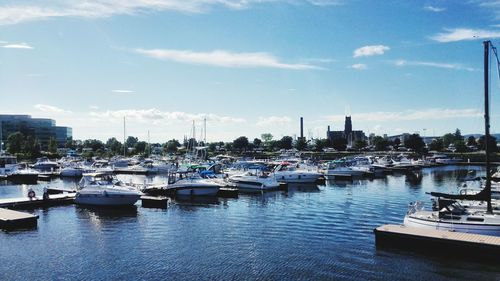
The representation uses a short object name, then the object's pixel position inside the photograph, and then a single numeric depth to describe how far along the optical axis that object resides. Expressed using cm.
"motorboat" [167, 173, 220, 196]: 5978
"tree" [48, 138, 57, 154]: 18254
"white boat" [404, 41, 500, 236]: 3191
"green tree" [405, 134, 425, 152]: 19338
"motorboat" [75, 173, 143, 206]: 5072
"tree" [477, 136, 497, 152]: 16127
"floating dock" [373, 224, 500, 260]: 2881
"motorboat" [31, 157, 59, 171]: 10896
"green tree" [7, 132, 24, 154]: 16600
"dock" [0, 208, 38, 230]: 3838
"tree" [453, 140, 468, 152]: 18788
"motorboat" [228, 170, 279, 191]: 6881
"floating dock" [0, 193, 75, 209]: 4928
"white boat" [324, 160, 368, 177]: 9206
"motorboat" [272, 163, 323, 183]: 8094
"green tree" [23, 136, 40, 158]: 15908
